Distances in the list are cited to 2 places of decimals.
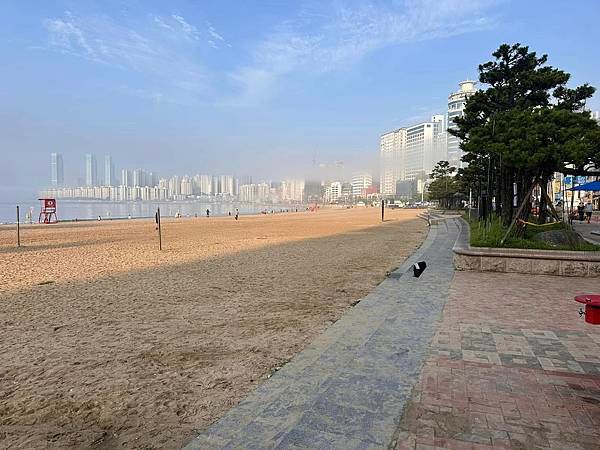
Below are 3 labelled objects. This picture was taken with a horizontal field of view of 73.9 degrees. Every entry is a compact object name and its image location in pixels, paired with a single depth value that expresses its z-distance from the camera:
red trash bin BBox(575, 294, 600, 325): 2.85
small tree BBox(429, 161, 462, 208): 51.62
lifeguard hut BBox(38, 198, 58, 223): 38.00
